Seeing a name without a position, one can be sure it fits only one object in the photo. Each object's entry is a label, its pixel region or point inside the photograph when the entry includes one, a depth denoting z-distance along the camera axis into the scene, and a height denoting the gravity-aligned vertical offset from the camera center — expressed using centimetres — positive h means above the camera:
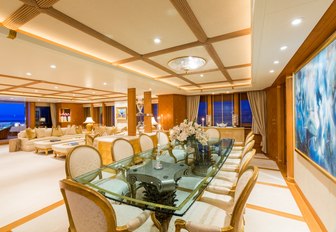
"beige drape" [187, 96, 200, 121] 754 +40
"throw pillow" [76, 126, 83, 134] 845 -76
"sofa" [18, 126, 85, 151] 664 -87
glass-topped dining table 140 -73
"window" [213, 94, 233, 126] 702 +26
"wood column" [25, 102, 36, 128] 934 +13
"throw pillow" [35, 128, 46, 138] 711 -72
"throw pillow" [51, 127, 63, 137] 758 -75
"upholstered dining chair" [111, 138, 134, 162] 266 -59
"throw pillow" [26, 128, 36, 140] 675 -74
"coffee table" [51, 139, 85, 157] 520 -103
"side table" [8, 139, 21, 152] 650 -115
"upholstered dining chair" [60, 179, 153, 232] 95 -58
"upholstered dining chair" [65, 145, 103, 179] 196 -59
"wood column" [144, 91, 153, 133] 549 +13
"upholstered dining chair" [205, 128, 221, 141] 499 -60
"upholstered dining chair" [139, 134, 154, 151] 347 -61
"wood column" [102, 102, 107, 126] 1102 +10
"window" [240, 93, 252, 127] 665 +8
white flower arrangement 265 -31
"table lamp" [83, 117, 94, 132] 826 -59
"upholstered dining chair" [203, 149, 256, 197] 168 -92
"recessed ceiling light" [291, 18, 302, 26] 156 +91
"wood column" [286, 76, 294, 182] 327 -31
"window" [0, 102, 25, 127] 1076 +17
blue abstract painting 165 +5
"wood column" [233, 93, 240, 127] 680 +46
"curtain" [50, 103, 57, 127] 1086 +20
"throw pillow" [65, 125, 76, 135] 812 -76
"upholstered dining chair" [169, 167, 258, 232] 109 -80
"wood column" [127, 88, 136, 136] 463 -14
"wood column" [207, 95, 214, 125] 734 +42
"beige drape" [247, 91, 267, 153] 605 +7
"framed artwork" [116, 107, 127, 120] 1032 +14
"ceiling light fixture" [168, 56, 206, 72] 270 +90
